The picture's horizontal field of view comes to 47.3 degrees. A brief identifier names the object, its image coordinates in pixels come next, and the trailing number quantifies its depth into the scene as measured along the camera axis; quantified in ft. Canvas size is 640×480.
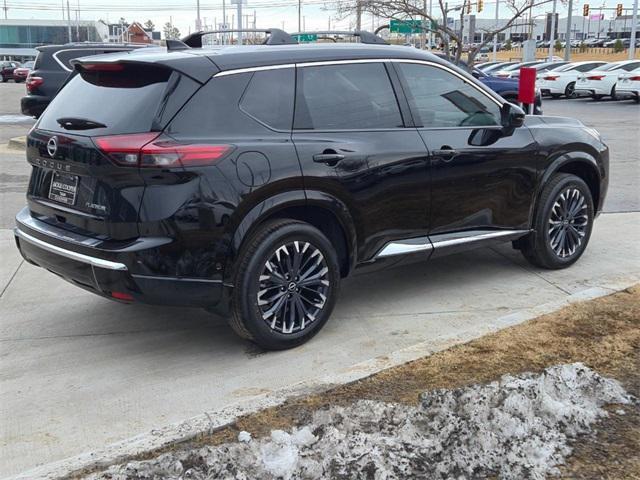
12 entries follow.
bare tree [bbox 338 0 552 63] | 78.54
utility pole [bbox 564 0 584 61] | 136.15
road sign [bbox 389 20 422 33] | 89.34
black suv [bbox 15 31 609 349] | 13.12
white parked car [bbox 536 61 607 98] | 105.40
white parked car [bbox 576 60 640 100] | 94.79
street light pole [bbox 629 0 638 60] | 140.77
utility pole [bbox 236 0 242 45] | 66.64
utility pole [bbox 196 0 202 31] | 175.65
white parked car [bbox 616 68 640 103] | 88.89
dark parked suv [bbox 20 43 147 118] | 49.65
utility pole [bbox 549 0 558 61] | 142.77
